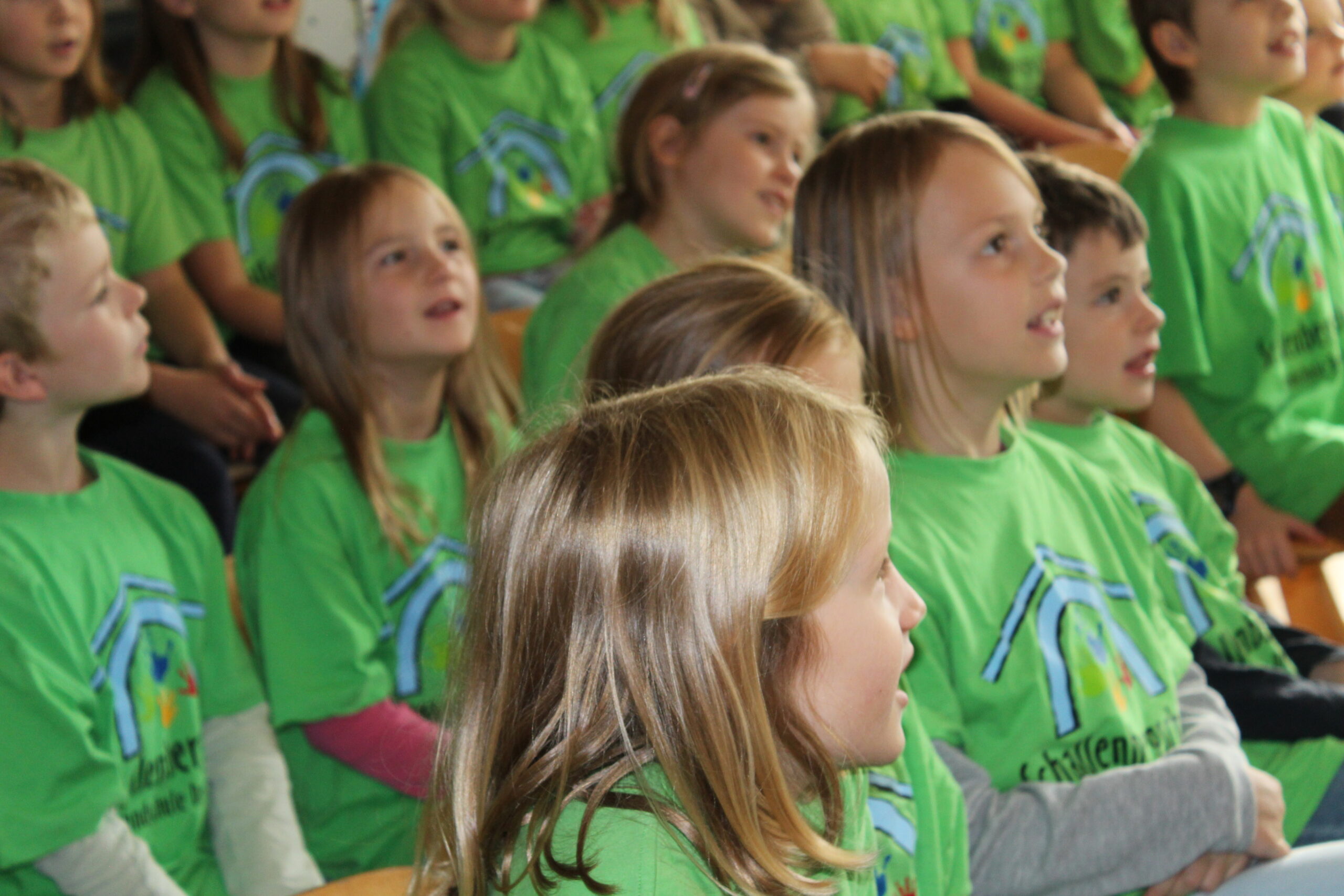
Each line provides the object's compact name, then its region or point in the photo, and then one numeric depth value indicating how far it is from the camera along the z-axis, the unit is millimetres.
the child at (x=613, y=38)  4291
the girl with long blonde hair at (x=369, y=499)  3382
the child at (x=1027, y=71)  5126
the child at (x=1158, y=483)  3342
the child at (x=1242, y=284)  3674
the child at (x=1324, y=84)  3844
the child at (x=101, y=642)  3227
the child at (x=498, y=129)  4092
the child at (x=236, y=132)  3967
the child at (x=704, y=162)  3770
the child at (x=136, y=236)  3745
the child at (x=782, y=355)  3125
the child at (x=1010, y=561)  3187
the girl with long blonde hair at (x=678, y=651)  2912
